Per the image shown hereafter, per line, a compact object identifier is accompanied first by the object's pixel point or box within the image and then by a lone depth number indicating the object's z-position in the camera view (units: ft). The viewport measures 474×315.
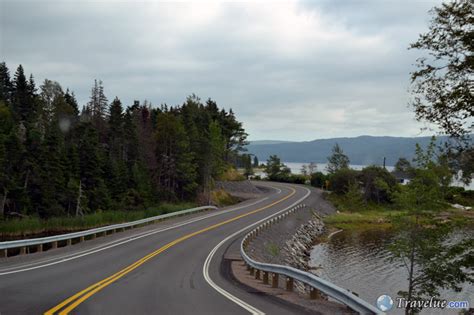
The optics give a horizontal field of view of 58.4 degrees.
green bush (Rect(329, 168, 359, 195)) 250.78
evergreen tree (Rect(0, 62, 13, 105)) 265.13
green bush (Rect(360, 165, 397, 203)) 245.04
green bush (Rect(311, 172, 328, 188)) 298.76
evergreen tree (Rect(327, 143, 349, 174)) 308.19
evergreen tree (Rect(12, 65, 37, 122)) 227.73
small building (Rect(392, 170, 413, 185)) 279.65
